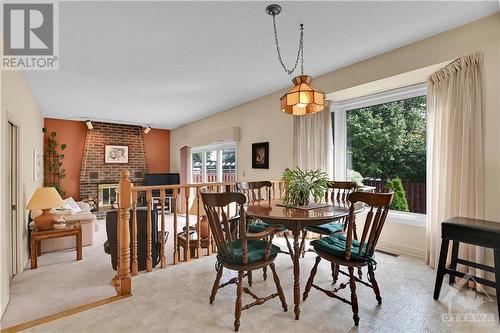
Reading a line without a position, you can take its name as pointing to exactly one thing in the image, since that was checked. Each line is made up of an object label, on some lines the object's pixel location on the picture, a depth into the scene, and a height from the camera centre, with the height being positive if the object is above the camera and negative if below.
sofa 3.78 -1.05
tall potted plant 6.05 +0.13
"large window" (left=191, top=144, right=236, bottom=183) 6.05 +0.07
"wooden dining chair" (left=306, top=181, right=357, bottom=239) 2.79 -0.54
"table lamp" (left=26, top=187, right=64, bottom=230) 3.22 -0.46
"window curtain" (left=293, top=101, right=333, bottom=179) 3.84 +0.37
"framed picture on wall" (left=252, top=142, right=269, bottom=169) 4.66 +0.20
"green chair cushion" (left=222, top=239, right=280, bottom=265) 1.93 -0.68
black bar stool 1.93 -0.59
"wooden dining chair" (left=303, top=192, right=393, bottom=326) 1.82 -0.66
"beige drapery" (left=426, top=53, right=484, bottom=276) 2.41 +0.15
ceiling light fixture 2.14 +0.59
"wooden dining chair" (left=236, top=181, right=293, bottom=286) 2.87 -0.37
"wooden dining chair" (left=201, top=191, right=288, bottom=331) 1.83 -0.65
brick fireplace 6.70 +0.27
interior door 2.83 -0.26
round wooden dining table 1.97 -0.40
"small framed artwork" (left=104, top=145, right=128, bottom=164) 7.01 +0.36
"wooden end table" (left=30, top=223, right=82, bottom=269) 3.22 -0.88
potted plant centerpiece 2.50 -0.21
